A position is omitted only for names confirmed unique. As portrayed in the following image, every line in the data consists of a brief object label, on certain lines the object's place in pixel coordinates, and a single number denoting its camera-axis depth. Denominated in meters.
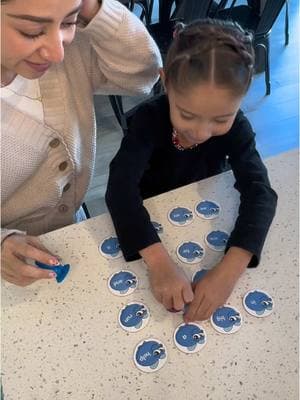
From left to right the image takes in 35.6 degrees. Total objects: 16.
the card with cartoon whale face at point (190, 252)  0.82
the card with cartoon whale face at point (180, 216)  0.88
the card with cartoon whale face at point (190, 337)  0.70
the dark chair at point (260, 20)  2.25
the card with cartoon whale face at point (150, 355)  0.69
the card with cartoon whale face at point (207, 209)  0.89
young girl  0.78
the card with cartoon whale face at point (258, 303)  0.74
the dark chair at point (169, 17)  2.19
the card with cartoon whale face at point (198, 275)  0.80
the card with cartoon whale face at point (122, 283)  0.77
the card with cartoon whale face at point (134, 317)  0.73
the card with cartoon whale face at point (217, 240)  0.85
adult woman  0.84
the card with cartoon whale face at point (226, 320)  0.73
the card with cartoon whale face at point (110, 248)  0.83
